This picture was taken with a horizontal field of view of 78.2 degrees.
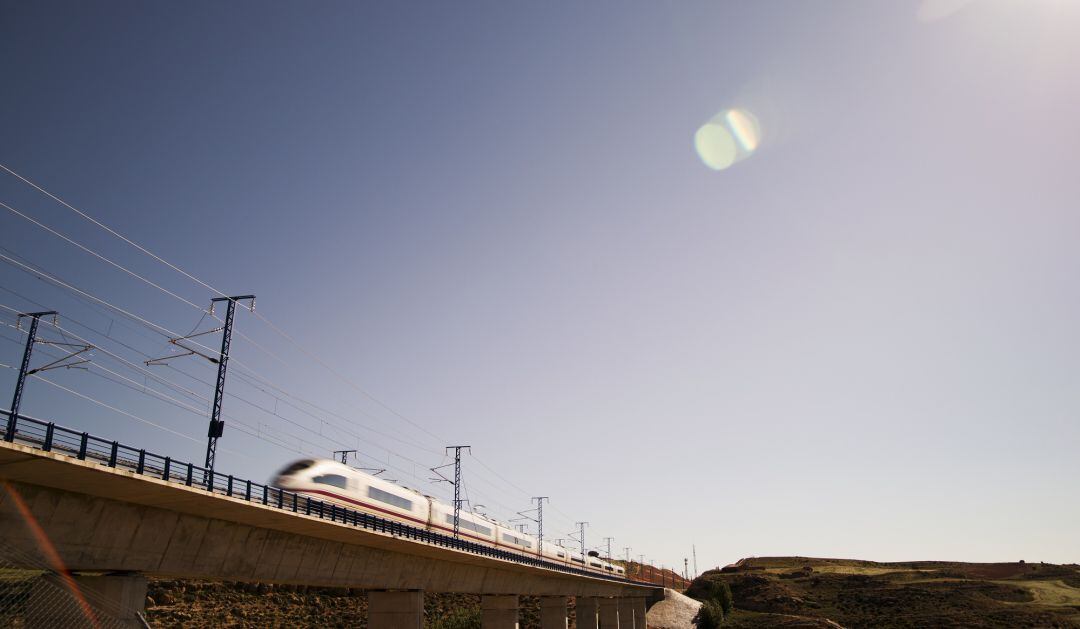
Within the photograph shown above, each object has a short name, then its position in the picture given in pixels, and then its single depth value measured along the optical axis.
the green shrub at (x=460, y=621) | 70.31
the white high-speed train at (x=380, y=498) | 35.84
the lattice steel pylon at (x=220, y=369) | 25.44
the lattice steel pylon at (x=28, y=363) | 27.81
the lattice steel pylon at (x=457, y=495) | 48.74
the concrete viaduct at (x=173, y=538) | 17.59
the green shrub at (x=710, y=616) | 88.54
